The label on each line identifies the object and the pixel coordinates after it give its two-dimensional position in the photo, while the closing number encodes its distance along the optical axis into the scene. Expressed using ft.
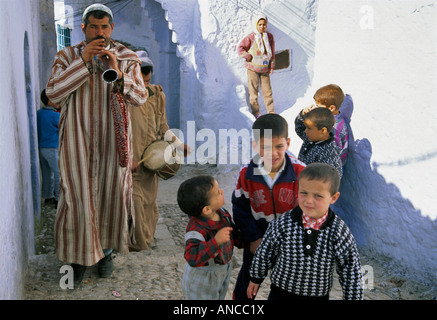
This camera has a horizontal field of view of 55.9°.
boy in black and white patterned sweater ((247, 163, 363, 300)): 6.02
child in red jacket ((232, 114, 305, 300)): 7.22
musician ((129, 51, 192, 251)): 11.82
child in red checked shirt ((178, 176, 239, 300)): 6.47
